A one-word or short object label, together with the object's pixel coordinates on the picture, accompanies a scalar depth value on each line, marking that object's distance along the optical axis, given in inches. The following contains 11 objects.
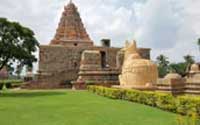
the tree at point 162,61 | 2555.4
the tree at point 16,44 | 933.8
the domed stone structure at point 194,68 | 1266.0
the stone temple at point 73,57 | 1273.4
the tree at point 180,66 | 2436.8
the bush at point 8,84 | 1476.4
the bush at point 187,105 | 433.1
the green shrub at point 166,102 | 492.1
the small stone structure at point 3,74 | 2231.9
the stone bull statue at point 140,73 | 807.5
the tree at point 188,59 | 2532.0
